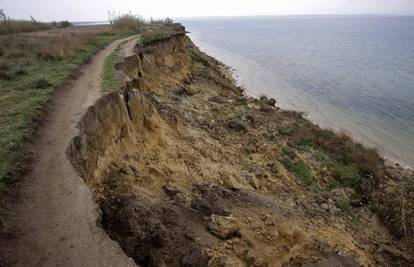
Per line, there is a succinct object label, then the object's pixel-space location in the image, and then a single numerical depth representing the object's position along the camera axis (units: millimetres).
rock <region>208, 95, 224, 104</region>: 24200
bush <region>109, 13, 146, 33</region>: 39831
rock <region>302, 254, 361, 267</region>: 9068
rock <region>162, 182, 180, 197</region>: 10430
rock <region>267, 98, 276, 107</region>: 27739
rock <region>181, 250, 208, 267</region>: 7301
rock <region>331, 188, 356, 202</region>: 14891
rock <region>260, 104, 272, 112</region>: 24473
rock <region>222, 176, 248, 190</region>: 12441
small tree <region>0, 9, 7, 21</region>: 41378
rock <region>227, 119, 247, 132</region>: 19172
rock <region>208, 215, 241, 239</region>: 9102
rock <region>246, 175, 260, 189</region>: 13487
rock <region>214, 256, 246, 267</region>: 7946
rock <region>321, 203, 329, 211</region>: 13250
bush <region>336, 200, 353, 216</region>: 13852
